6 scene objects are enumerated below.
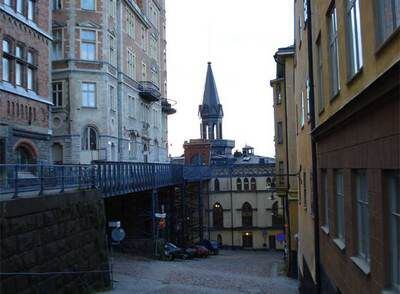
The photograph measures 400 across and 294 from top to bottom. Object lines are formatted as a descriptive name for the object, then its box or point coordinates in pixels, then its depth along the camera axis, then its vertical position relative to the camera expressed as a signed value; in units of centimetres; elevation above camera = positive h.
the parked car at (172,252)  3520 -496
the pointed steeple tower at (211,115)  9012 +952
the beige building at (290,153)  3100 +115
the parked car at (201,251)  4128 -566
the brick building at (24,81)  2489 +462
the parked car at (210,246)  4759 -609
